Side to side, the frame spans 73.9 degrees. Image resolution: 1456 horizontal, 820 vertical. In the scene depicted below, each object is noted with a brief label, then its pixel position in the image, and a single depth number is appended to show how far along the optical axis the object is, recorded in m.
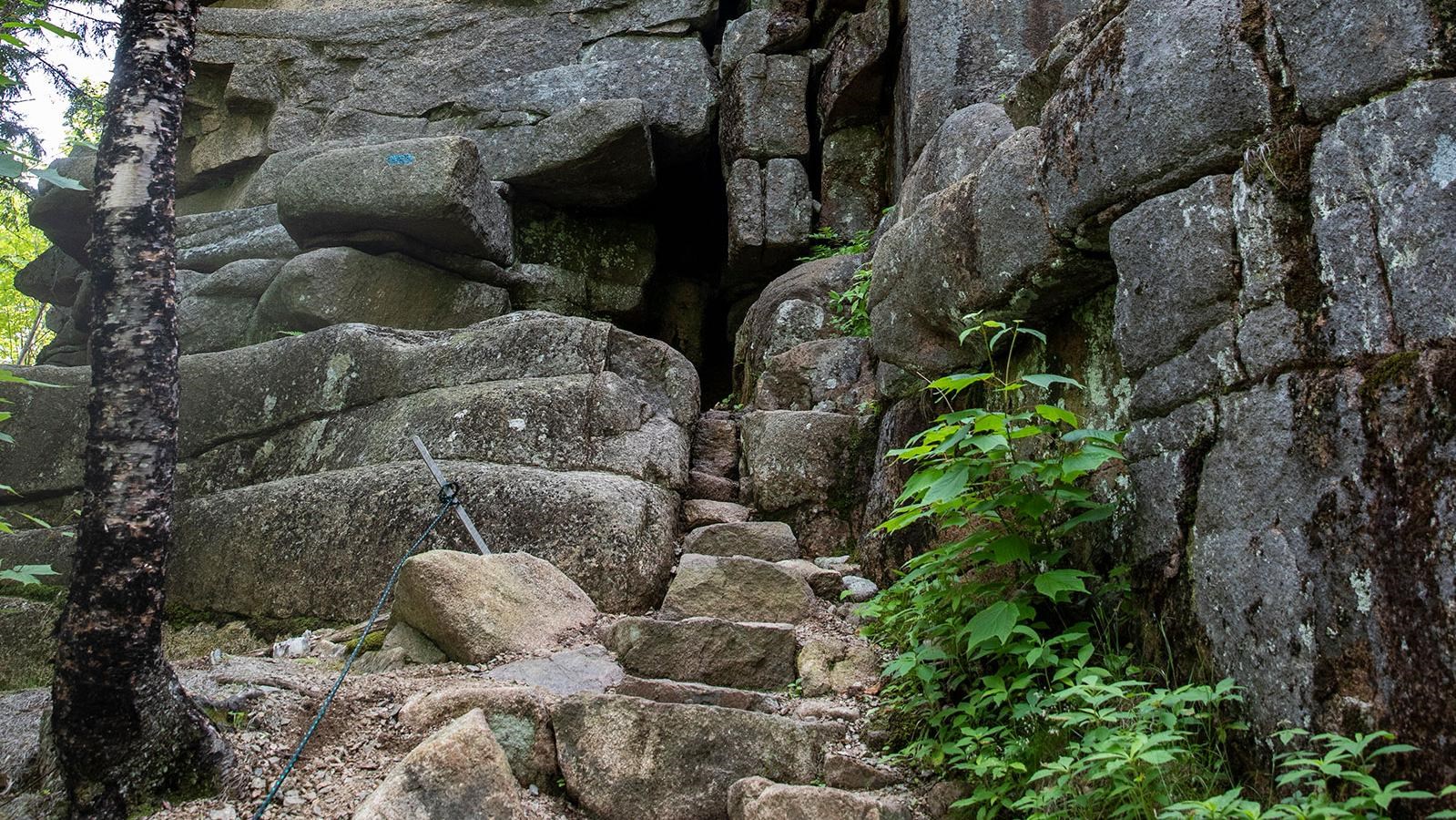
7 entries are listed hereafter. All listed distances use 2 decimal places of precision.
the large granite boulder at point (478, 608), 4.93
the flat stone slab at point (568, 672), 4.57
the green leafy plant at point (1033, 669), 2.72
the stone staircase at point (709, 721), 3.44
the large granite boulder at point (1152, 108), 3.22
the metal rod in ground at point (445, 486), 6.13
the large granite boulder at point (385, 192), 9.80
